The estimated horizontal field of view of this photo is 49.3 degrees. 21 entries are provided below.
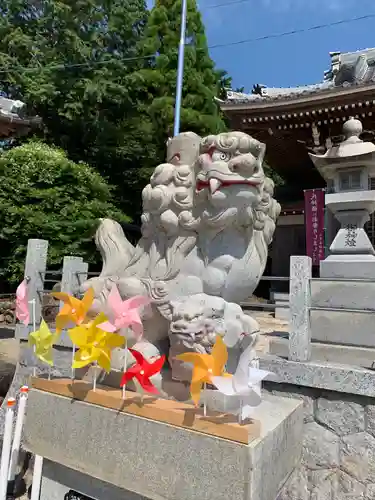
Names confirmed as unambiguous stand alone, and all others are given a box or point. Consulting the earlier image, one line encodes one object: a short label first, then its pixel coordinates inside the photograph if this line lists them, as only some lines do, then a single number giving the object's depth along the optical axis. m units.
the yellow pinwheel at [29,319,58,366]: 2.47
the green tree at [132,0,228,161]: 12.03
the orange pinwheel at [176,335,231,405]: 1.81
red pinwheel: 2.01
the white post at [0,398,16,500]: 2.27
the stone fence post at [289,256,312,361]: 2.91
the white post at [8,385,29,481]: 2.54
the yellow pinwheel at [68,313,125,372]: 2.13
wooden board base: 1.71
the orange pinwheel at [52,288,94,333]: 2.29
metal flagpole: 9.34
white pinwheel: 1.76
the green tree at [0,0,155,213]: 13.11
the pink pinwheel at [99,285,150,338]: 2.22
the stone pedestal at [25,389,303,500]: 1.70
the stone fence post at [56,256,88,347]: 4.02
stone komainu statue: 2.30
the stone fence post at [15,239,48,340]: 4.05
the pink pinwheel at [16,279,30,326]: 3.18
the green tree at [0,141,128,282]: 9.16
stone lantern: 4.77
